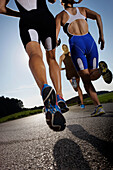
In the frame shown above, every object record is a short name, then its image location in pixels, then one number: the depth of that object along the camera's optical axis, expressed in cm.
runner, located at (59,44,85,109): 581
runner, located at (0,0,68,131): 117
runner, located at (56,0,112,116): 268
